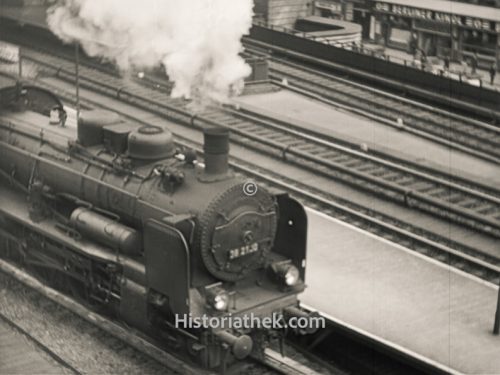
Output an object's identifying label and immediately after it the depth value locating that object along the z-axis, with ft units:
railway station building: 89.04
